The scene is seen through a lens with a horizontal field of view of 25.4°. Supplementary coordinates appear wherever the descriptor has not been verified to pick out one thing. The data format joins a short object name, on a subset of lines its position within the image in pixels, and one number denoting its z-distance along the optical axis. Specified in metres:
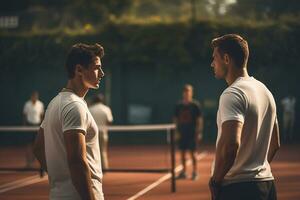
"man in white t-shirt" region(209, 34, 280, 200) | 3.95
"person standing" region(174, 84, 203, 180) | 13.64
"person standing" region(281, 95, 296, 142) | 26.22
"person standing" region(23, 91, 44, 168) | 17.48
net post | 11.05
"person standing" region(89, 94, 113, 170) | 13.78
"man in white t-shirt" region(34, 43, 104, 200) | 3.81
